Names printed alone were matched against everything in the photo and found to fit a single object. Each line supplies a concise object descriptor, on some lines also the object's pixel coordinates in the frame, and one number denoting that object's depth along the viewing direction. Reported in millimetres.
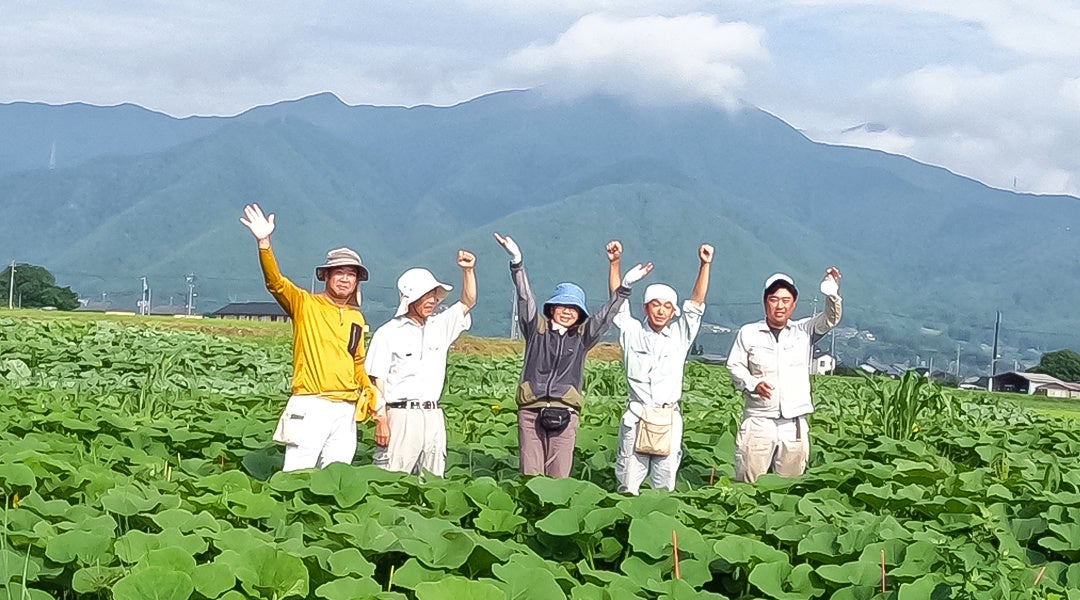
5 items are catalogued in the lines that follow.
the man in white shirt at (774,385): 6465
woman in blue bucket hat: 6477
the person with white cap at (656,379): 6371
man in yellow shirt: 6066
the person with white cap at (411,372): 6340
